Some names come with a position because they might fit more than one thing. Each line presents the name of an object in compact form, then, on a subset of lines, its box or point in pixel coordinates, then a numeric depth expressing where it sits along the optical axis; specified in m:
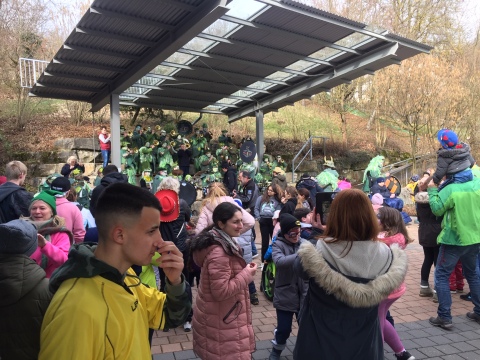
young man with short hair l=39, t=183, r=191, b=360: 1.30
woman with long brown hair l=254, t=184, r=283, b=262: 7.02
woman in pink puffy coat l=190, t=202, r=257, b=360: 2.94
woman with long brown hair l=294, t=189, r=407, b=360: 2.33
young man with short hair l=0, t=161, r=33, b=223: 4.17
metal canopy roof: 8.49
